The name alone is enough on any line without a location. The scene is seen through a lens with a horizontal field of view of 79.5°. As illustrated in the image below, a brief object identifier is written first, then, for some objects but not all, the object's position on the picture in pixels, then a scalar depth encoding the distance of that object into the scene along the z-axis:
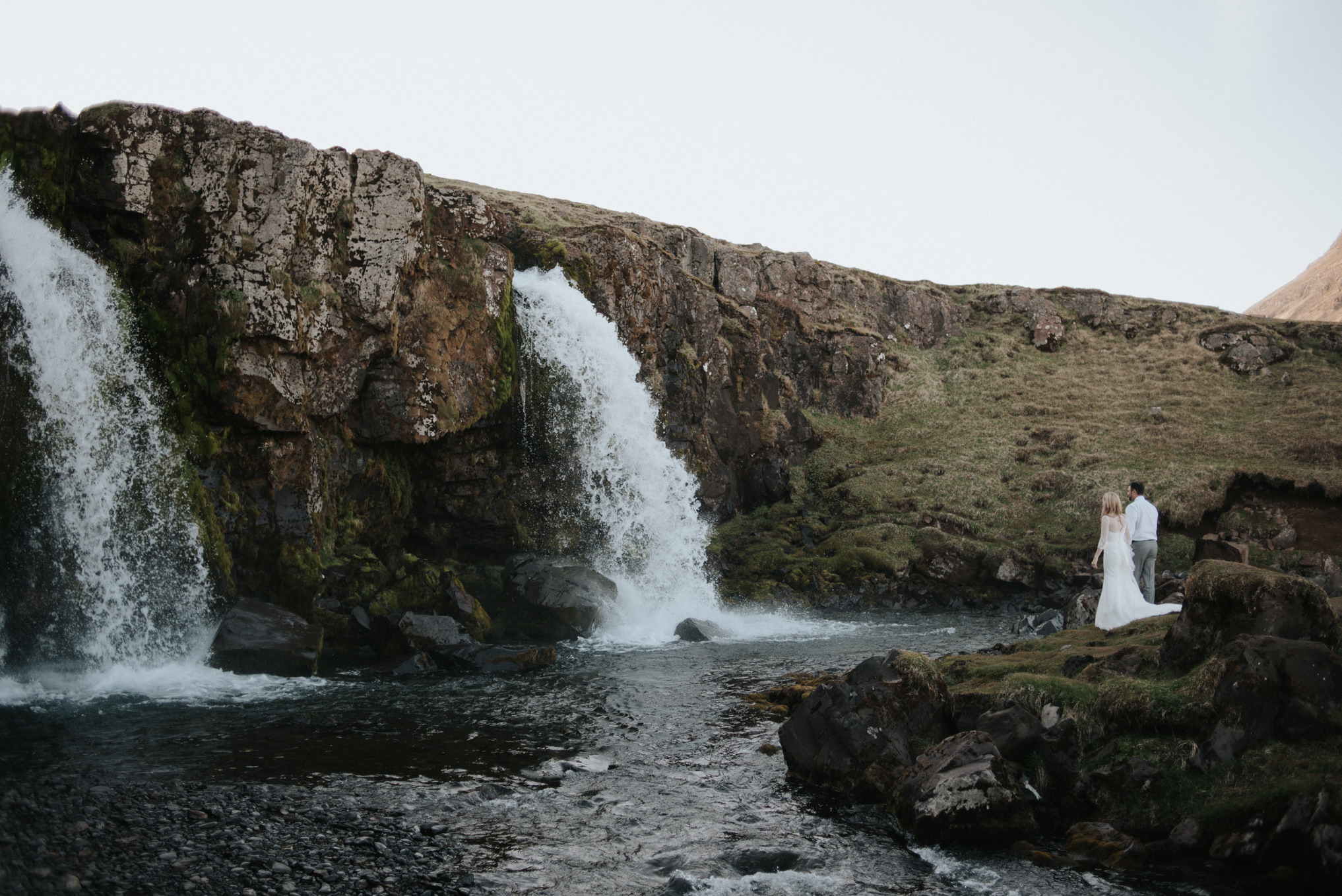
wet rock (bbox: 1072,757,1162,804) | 8.24
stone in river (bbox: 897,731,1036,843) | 8.12
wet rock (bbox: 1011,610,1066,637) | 20.44
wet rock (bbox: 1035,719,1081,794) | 8.84
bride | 14.87
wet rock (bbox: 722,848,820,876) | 7.89
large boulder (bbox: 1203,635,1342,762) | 7.83
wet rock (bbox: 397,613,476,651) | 19.92
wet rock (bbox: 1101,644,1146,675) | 10.66
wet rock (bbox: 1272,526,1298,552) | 32.38
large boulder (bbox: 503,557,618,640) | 23.36
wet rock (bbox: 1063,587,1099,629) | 18.14
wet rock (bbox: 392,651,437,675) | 18.08
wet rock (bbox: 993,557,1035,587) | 32.25
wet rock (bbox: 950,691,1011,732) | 10.64
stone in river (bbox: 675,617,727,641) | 23.86
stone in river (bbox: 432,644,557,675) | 18.30
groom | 16.31
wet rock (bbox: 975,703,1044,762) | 9.12
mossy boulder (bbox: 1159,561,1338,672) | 9.05
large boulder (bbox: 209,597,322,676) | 17.31
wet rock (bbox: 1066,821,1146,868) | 7.43
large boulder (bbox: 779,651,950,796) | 9.91
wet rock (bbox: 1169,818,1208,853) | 7.33
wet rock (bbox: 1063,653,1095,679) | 11.55
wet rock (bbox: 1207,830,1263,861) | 6.90
